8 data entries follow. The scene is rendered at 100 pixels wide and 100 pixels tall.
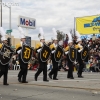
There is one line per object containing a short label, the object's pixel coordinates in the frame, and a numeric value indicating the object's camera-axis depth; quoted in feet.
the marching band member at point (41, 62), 38.23
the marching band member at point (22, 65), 36.54
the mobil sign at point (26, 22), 108.17
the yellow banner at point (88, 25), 94.07
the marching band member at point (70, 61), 42.98
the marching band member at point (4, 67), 35.63
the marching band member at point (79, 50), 44.22
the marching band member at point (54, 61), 40.54
